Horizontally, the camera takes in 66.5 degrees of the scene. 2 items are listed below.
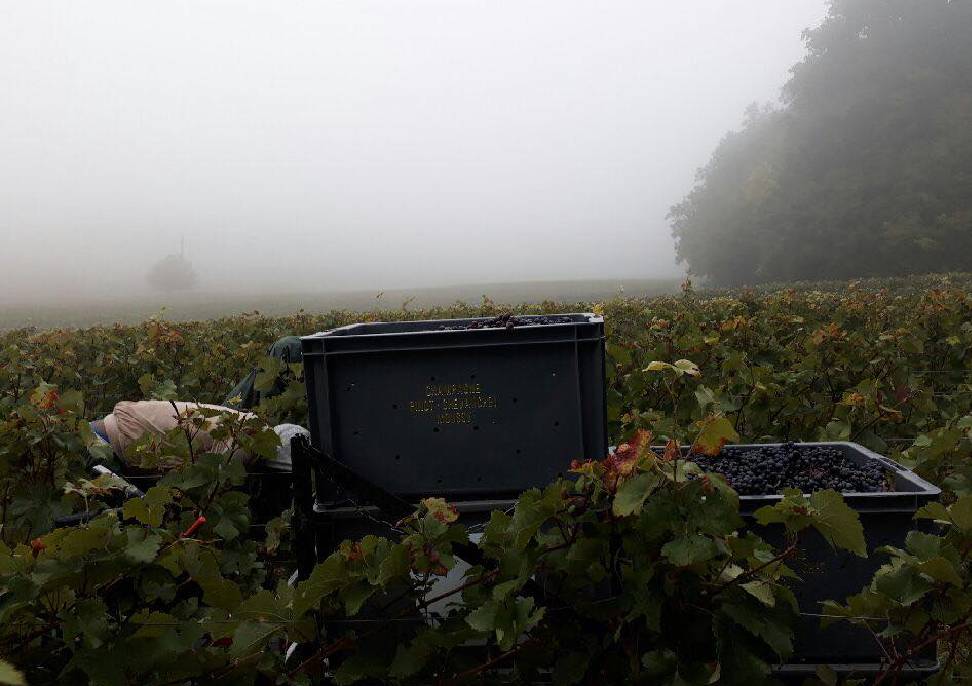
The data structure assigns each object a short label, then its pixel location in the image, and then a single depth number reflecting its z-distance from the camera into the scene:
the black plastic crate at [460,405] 2.59
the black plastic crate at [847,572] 2.46
